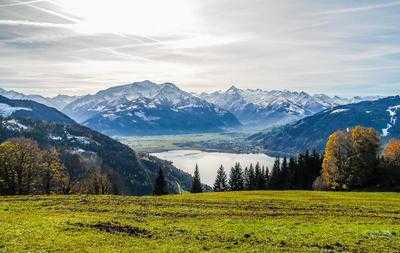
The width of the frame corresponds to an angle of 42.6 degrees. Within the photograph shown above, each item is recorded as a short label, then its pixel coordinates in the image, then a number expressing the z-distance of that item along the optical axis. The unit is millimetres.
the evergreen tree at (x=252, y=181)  169250
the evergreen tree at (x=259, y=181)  167125
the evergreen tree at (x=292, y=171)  156500
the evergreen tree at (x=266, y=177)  169675
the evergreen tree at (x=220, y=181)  195250
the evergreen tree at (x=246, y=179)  176438
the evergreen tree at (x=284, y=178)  159112
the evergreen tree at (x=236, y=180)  185250
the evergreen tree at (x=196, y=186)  175338
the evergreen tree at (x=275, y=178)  163100
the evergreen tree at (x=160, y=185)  159875
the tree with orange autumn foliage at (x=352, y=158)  121062
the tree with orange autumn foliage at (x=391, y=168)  117556
